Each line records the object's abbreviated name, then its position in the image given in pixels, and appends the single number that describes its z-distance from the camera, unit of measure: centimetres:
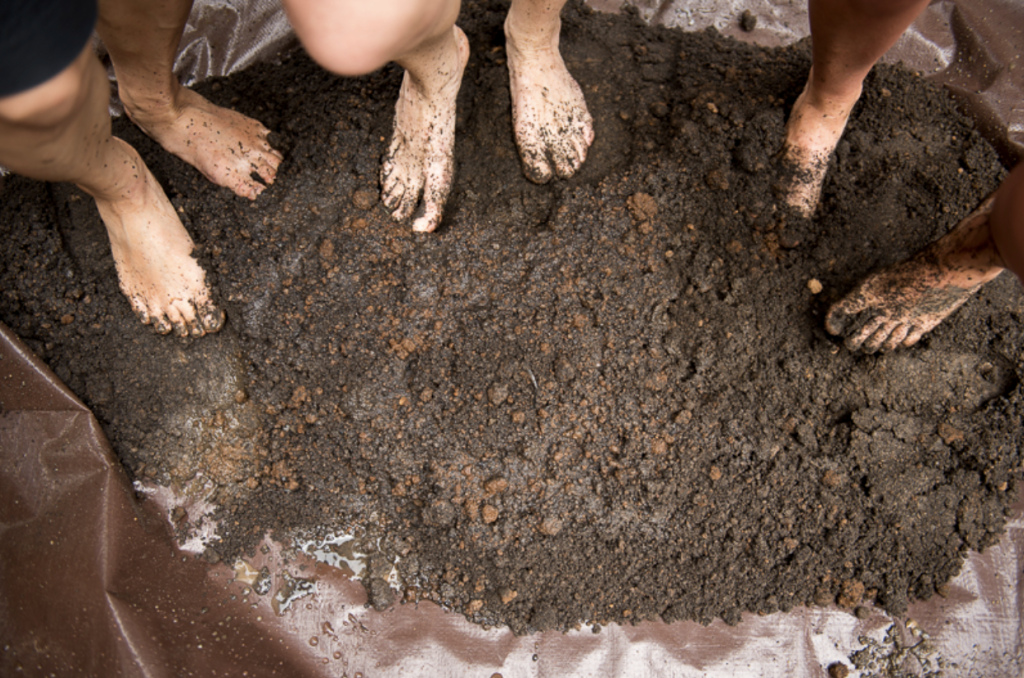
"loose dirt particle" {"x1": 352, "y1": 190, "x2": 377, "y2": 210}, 138
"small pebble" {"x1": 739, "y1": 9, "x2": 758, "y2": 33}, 174
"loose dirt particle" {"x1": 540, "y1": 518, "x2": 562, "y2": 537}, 130
